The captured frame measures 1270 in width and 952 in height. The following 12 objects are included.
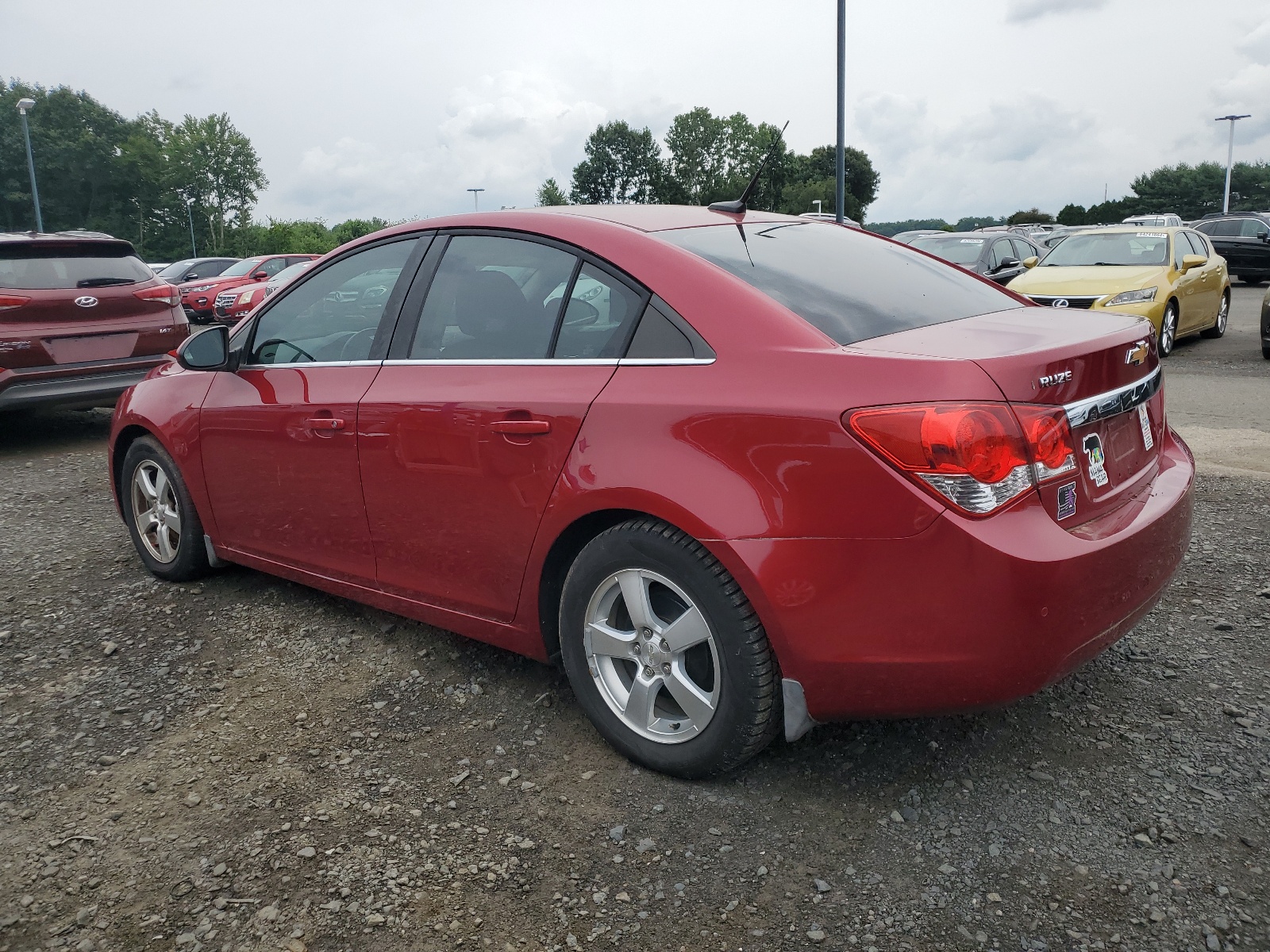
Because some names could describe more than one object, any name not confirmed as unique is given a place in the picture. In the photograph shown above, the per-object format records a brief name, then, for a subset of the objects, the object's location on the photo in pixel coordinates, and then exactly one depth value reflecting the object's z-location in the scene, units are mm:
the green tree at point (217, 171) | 80375
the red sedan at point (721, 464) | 2314
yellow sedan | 10828
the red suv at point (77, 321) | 7695
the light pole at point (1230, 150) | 61969
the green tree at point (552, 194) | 94625
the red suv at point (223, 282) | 22484
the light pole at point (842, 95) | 15234
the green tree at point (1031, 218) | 70250
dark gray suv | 22808
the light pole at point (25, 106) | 36678
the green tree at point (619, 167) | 98875
